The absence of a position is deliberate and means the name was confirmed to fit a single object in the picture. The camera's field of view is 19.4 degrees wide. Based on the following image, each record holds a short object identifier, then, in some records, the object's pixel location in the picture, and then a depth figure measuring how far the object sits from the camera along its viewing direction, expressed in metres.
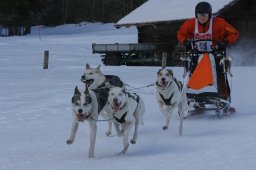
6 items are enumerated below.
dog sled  12.81
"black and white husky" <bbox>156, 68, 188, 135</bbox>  11.36
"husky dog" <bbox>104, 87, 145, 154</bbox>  9.04
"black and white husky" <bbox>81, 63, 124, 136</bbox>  10.98
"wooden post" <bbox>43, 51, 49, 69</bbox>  29.05
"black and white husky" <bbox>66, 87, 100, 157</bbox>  8.62
